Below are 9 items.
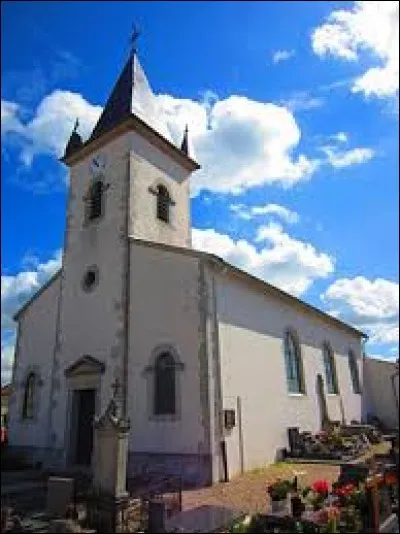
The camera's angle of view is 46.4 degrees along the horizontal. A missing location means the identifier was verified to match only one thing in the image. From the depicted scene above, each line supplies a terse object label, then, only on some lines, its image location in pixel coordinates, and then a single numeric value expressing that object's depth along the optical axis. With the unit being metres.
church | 12.66
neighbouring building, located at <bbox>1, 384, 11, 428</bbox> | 33.76
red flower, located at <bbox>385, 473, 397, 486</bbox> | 7.90
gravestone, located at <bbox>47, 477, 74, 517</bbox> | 8.41
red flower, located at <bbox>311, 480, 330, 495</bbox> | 8.08
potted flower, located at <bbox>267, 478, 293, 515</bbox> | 7.56
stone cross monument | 7.70
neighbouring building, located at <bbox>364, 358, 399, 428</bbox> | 25.62
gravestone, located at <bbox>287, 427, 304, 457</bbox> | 15.27
